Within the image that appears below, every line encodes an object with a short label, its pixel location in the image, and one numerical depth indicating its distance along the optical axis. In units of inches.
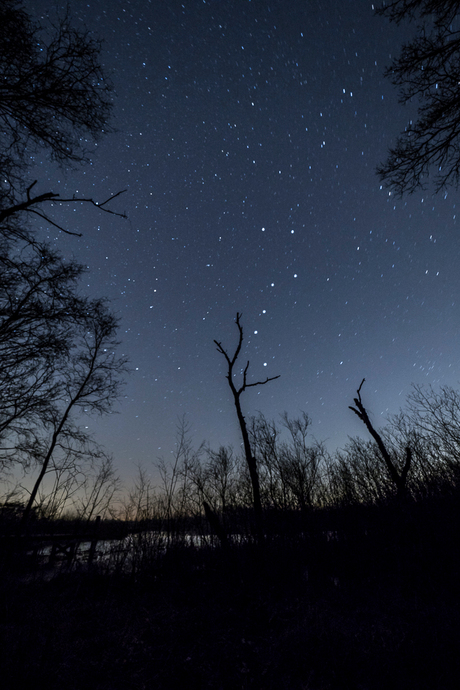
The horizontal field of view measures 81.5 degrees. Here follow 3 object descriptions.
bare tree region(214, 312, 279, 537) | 337.2
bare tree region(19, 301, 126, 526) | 294.7
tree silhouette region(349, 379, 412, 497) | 406.4
